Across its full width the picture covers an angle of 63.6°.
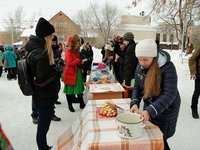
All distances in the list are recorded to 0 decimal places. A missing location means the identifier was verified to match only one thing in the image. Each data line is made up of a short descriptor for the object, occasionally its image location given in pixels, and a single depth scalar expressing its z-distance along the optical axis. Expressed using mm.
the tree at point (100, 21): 32147
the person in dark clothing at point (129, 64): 3073
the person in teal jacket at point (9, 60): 7079
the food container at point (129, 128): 1199
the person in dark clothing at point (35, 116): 3127
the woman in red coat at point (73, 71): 3233
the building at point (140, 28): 39772
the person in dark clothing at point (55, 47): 3389
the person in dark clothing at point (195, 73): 3112
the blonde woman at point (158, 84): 1445
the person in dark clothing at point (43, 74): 1943
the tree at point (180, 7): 4502
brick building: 36392
